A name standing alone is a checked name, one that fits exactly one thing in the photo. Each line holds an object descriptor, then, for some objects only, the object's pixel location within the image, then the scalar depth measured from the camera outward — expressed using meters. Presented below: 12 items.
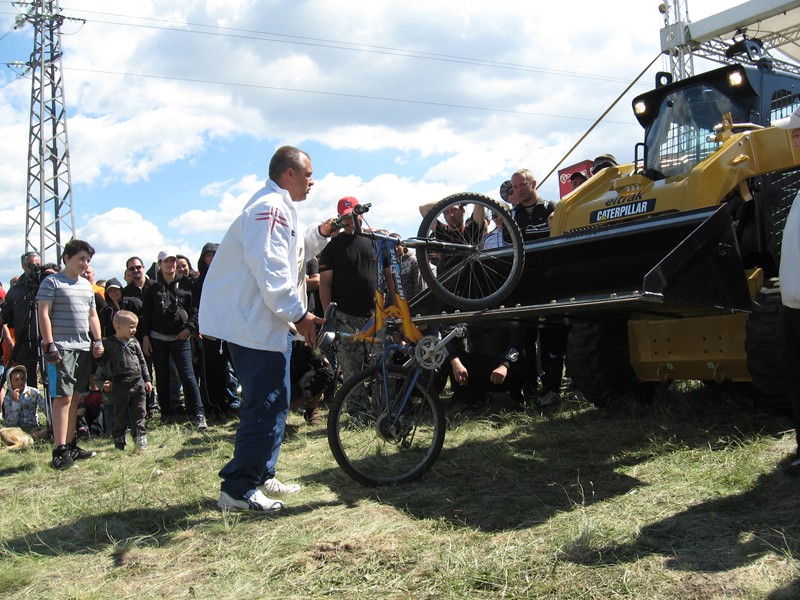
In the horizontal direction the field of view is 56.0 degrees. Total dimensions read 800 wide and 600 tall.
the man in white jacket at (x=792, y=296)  3.86
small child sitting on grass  7.92
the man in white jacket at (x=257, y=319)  4.06
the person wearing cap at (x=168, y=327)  7.80
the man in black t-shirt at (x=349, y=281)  6.64
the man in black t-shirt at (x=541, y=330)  7.32
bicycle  4.56
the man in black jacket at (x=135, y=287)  8.47
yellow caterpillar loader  4.53
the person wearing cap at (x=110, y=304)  8.47
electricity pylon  22.42
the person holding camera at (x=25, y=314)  7.71
